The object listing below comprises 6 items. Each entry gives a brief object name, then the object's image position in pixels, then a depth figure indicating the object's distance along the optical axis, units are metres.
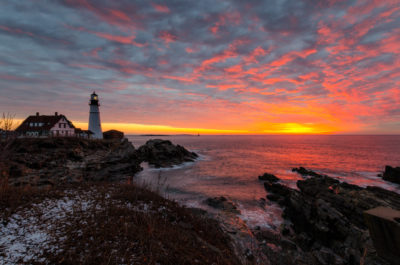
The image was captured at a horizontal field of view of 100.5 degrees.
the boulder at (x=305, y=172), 33.56
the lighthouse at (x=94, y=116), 47.81
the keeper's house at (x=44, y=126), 39.75
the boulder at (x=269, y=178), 29.45
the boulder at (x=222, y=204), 16.62
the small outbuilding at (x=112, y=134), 62.25
